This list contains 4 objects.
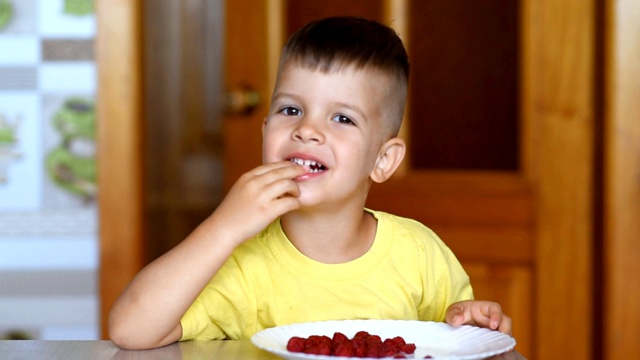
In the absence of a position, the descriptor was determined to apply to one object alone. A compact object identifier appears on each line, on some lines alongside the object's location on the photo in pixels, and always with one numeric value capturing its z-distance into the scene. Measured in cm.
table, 150
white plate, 149
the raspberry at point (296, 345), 144
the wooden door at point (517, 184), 241
